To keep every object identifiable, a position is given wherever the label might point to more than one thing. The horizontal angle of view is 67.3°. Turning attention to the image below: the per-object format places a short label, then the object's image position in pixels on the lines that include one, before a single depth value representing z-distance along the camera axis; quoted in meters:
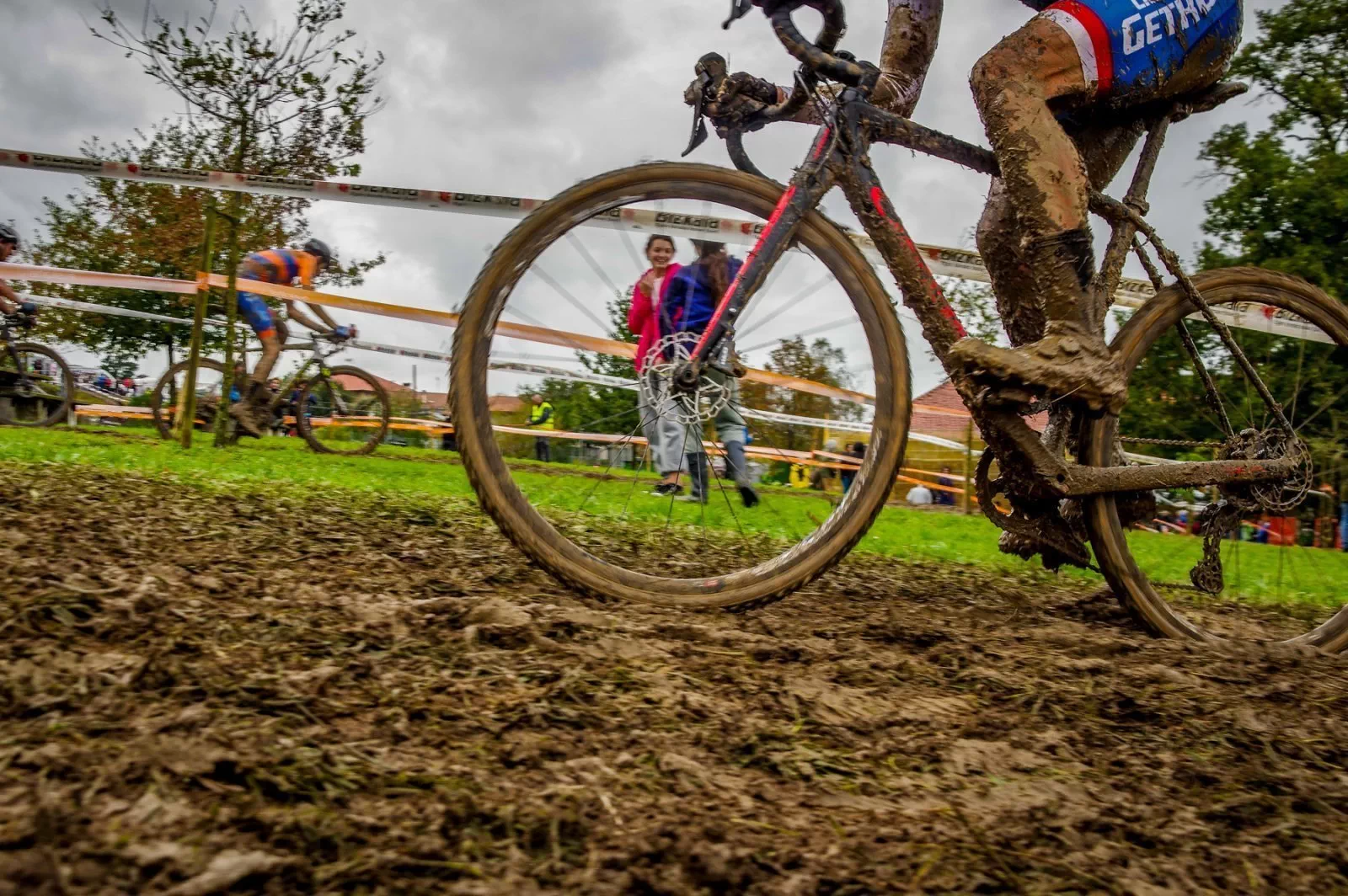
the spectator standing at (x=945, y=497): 19.77
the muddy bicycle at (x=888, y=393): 2.71
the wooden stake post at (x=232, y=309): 8.36
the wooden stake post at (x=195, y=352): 8.34
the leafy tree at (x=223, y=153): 18.17
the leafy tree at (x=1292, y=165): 24.77
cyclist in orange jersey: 9.45
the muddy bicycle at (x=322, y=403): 10.17
